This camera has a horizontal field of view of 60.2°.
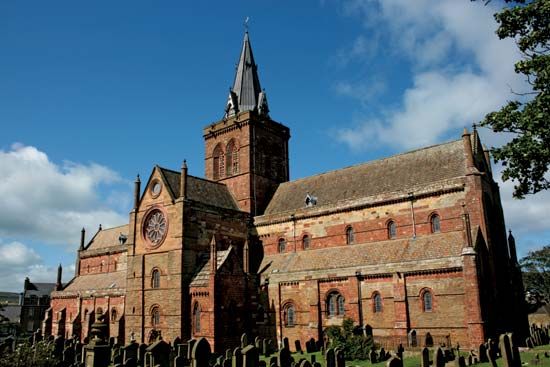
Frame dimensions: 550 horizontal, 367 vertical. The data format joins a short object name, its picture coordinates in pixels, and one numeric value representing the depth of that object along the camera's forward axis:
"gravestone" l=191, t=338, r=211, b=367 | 16.42
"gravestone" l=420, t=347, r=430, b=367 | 17.81
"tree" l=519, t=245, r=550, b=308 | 67.31
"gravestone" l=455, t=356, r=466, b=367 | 17.11
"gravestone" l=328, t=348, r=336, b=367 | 19.54
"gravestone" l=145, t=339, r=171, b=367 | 21.64
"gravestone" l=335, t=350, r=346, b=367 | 18.58
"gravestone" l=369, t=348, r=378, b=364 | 23.78
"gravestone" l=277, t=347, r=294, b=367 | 20.96
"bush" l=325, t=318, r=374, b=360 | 26.36
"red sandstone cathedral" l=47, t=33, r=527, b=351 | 28.03
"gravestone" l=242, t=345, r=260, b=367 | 15.38
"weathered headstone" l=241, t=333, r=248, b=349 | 29.59
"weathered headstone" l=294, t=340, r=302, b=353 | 31.47
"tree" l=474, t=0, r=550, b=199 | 15.09
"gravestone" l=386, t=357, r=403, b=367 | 14.24
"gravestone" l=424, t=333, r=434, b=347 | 26.17
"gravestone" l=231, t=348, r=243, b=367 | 16.34
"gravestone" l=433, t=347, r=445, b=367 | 15.83
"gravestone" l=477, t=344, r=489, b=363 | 21.70
